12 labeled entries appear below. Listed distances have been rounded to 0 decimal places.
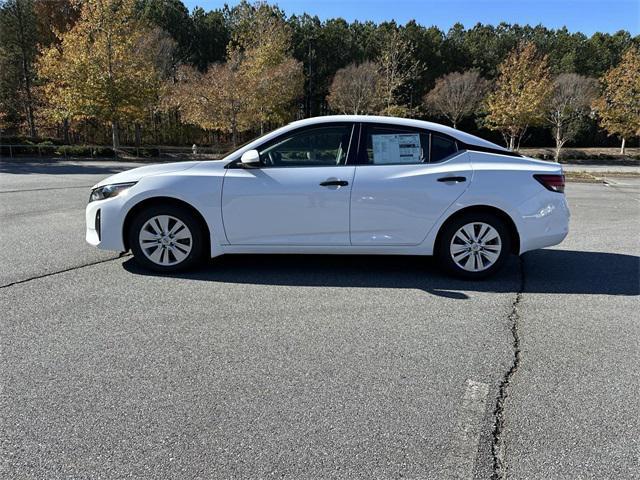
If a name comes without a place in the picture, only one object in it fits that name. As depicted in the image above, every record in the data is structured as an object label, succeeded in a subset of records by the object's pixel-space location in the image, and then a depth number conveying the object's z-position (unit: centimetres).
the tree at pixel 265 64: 2988
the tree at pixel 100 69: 2609
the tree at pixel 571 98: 3756
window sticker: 507
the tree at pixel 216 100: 2919
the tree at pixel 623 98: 3450
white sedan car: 494
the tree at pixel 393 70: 3516
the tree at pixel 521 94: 3419
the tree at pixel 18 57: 3400
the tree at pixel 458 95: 4083
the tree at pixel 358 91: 3600
